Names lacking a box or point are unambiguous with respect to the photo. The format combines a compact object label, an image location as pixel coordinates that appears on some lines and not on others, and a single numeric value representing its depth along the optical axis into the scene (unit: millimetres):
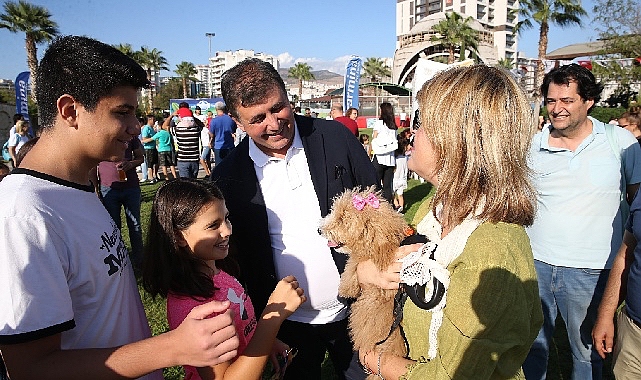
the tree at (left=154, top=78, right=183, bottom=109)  63469
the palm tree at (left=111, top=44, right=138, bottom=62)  48806
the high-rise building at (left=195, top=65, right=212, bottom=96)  169500
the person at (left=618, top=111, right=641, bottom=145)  5039
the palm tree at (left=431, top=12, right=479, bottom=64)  47153
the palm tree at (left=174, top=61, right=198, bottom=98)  72812
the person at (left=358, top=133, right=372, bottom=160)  12930
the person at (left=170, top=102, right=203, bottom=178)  9305
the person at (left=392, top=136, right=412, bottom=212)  9148
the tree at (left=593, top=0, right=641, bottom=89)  24828
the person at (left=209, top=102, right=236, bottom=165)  10773
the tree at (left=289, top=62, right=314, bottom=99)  84125
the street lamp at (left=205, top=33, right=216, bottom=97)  167850
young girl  1642
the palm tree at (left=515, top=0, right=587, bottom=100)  31250
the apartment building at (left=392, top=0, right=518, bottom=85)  83500
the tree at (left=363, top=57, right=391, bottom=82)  87812
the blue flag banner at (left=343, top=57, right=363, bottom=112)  17797
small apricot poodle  1917
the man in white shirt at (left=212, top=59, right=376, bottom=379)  2357
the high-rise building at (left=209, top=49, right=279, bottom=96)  172662
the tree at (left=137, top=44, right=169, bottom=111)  62062
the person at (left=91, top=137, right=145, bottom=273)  5409
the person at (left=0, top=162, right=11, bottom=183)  4572
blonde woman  1271
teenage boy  1088
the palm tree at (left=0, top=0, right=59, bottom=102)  29016
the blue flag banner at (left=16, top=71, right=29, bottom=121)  16688
